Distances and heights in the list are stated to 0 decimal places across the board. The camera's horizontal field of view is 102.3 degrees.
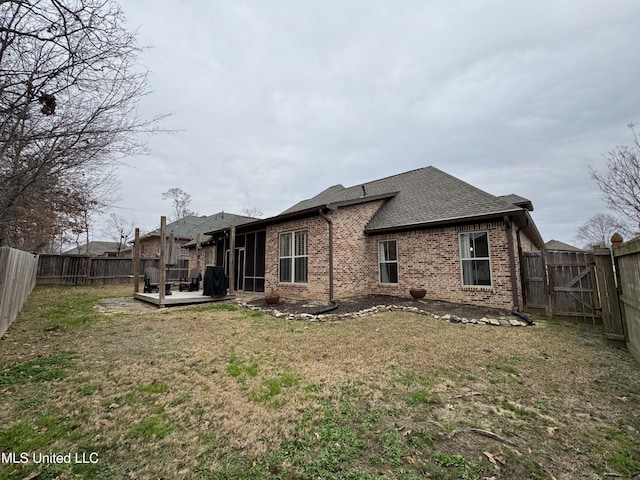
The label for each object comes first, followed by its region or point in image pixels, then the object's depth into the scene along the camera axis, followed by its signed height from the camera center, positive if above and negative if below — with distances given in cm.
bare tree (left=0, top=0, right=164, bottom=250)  326 +242
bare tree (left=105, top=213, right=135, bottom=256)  3352 +530
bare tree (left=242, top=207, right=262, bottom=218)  3680 +813
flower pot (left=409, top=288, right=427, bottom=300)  894 -91
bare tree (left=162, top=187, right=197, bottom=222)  3353 +884
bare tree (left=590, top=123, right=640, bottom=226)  1162 +400
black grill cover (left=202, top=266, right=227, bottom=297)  988 -55
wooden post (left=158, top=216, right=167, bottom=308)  835 +20
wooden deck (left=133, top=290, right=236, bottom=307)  902 -109
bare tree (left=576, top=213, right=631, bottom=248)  3262 +466
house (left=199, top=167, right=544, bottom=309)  808 +77
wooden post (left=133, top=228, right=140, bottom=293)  1080 +31
